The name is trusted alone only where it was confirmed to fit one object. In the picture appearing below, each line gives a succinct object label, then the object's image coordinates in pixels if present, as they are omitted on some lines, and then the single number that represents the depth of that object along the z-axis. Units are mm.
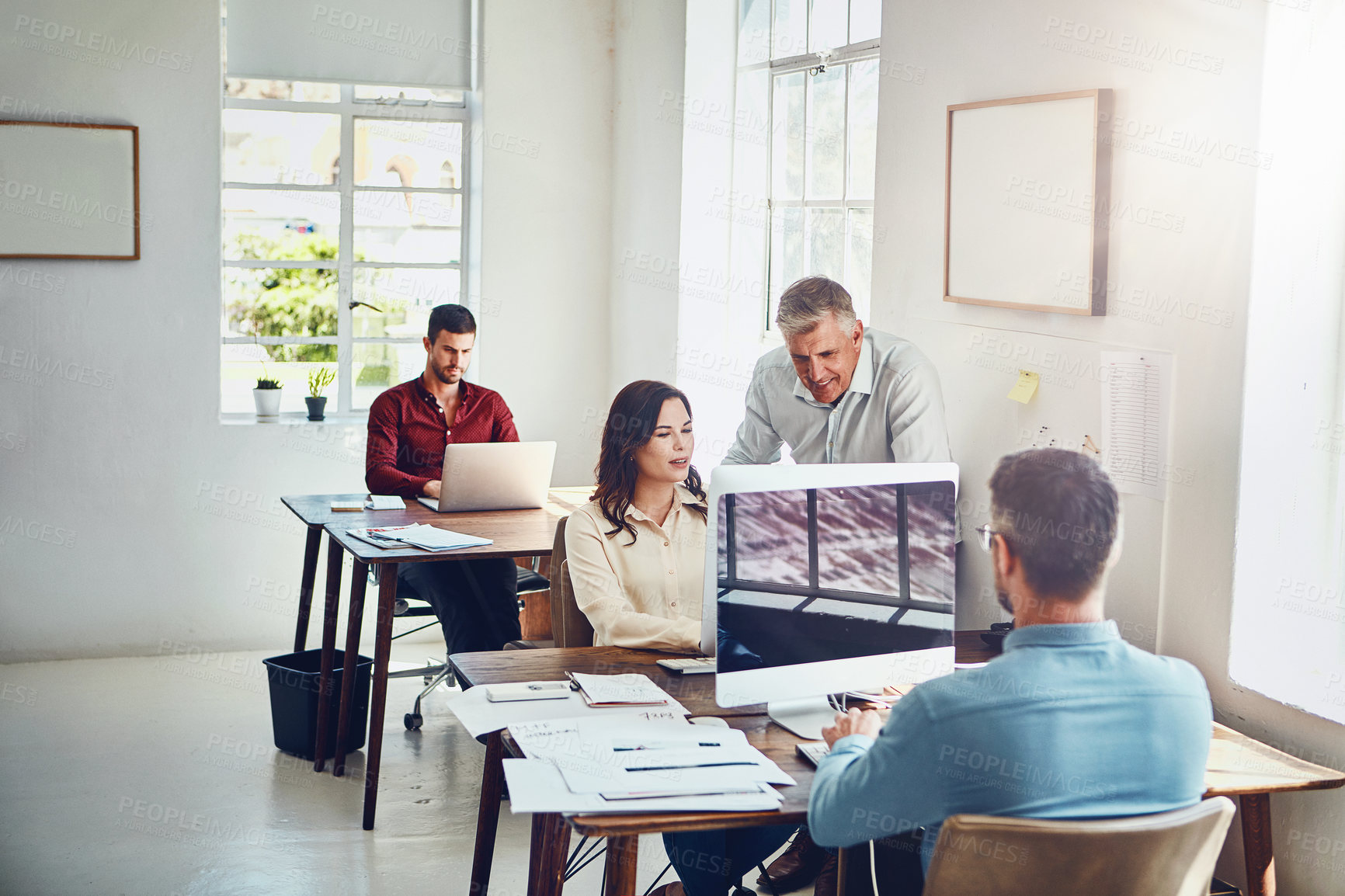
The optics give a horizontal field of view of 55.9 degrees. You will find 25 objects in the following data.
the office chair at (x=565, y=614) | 2975
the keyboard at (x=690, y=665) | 2562
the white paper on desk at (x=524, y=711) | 2234
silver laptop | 4250
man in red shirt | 4340
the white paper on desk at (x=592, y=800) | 1838
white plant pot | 5441
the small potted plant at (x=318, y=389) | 5438
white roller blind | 5230
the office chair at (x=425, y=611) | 4465
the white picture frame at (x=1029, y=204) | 2803
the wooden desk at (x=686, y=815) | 1885
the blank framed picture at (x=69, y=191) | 4941
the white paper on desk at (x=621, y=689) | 2336
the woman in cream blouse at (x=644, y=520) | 2850
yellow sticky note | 3018
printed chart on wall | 2621
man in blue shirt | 1655
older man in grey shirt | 3043
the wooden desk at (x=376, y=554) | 3682
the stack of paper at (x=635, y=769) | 1872
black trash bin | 4227
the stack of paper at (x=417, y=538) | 3730
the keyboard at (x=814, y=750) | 2092
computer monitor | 2189
